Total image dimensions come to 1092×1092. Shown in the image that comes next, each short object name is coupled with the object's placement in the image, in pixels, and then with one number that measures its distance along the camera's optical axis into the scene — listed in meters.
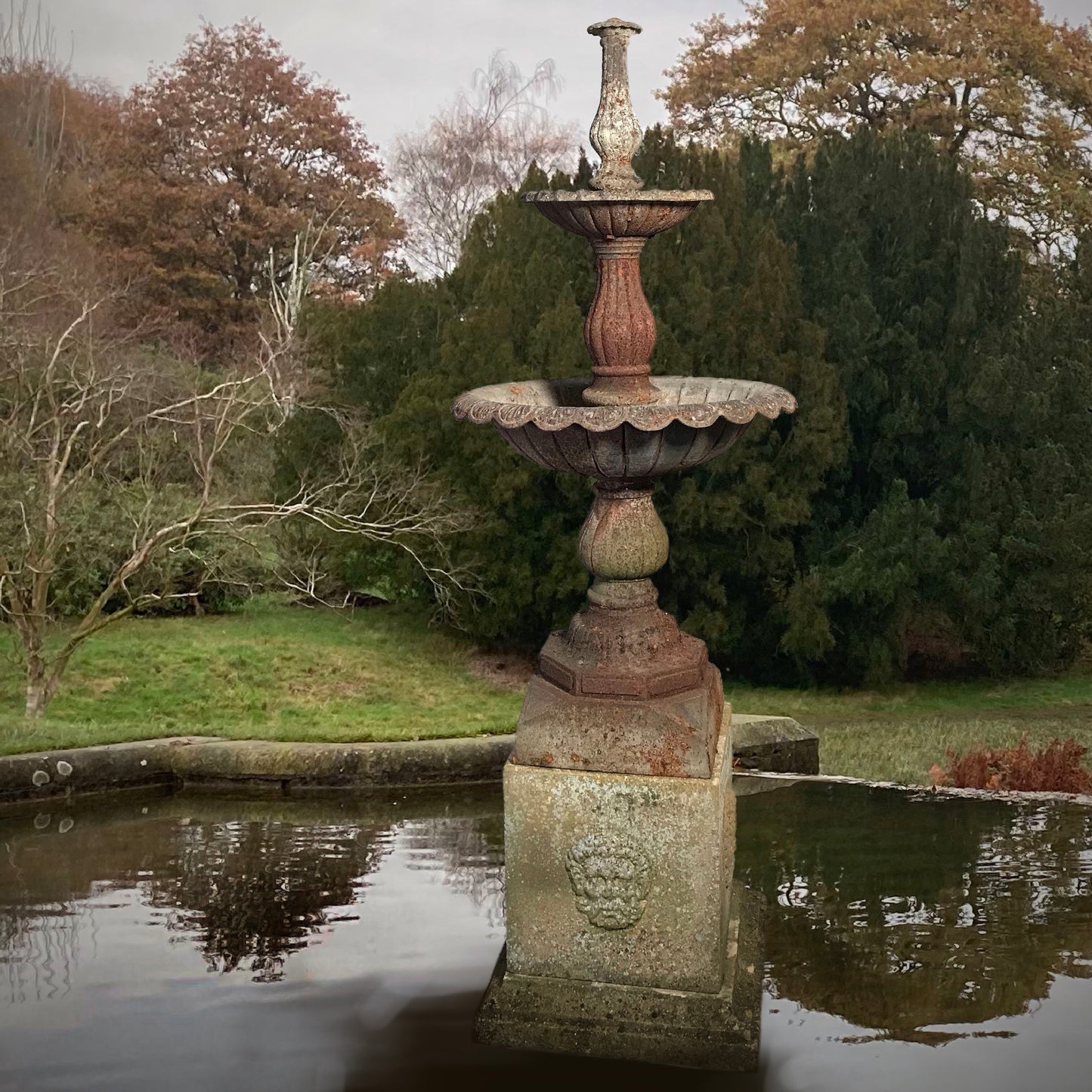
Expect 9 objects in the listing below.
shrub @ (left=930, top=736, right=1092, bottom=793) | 9.23
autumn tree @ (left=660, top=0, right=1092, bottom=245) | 23.11
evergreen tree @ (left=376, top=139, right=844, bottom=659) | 14.23
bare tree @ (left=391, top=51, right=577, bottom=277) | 31.89
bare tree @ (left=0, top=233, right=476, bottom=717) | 11.84
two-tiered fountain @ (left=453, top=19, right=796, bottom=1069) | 5.18
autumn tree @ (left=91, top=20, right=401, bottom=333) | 28.55
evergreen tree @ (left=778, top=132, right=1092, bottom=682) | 14.34
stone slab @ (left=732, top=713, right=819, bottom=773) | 9.25
